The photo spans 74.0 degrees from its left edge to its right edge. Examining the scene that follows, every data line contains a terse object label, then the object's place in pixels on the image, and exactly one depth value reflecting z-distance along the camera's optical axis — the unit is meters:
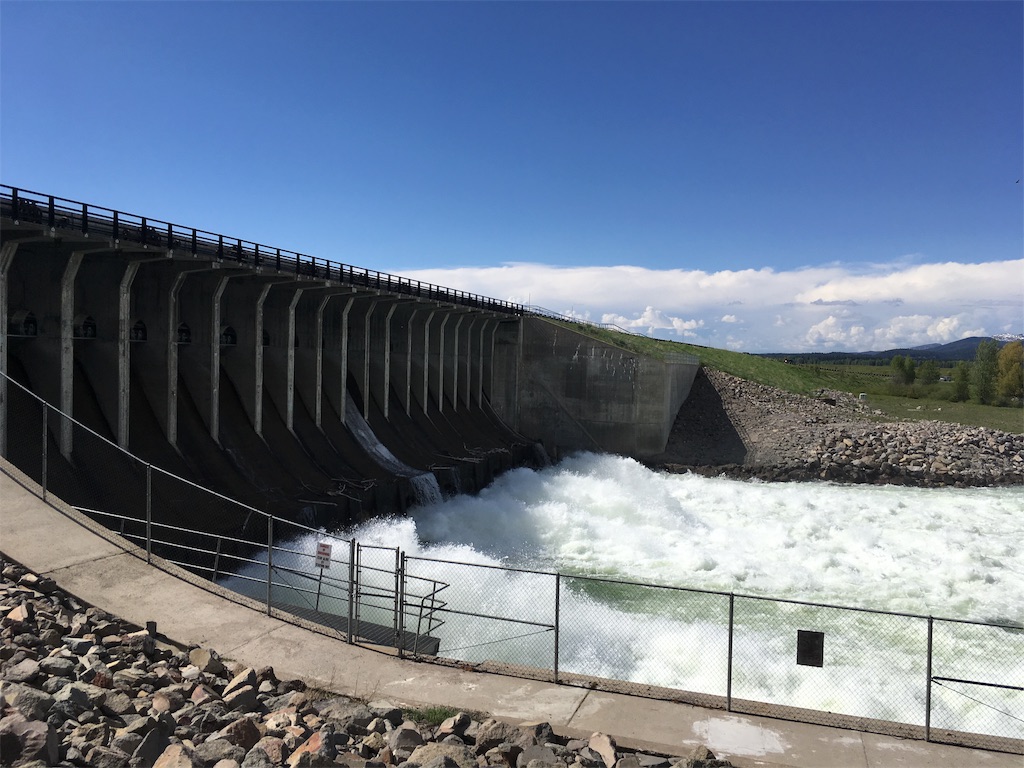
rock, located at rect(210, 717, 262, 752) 6.57
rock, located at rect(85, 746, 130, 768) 5.85
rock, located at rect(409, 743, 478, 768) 6.53
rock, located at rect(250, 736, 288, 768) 6.32
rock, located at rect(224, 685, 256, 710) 7.34
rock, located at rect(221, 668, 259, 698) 7.65
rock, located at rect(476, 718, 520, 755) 6.98
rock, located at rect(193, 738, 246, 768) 6.17
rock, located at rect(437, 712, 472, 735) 7.33
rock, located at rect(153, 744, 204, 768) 5.80
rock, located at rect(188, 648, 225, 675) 8.06
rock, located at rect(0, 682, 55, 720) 6.22
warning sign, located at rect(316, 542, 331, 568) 9.73
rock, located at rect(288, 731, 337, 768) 6.31
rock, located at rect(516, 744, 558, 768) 6.62
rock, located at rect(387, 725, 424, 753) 6.83
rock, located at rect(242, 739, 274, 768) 6.11
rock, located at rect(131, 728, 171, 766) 5.98
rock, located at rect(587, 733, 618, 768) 7.01
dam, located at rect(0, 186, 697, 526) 17.98
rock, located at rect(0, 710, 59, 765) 5.52
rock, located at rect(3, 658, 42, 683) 6.90
